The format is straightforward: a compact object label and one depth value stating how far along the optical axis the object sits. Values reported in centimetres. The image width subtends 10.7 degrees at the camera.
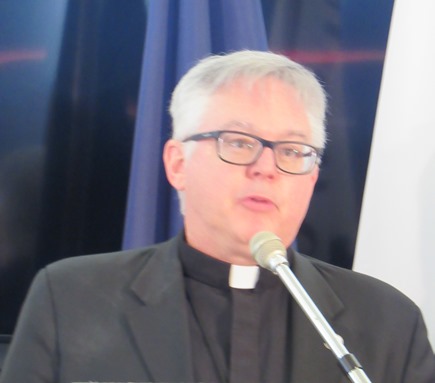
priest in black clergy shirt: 264
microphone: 241
